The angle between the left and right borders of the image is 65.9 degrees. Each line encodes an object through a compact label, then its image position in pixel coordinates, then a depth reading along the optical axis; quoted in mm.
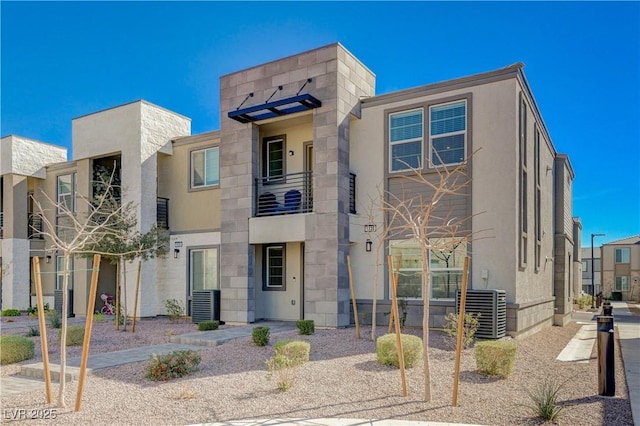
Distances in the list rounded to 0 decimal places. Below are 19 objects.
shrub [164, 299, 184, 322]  15969
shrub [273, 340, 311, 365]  8273
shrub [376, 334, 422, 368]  8055
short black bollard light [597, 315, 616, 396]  6535
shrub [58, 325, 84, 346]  11047
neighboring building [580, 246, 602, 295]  58675
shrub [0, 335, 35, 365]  9062
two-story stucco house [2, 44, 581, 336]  12070
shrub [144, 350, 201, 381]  7539
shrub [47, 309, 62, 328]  14172
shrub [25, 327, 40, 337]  12643
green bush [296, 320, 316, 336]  11367
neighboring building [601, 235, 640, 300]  47394
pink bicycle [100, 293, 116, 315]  18275
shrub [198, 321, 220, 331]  13023
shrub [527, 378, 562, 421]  5523
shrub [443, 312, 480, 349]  9569
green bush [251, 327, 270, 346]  10023
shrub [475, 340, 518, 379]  7516
